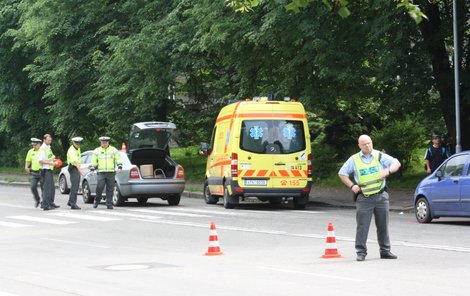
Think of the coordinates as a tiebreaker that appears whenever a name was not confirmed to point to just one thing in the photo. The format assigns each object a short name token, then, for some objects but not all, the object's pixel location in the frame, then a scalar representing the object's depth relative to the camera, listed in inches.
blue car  804.0
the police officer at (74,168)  1031.0
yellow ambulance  1023.6
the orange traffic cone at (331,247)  560.4
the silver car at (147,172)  1067.3
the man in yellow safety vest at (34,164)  1050.7
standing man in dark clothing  1029.8
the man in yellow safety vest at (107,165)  1031.0
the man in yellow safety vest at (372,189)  549.3
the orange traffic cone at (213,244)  588.1
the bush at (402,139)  1343.5
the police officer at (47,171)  1027.3
